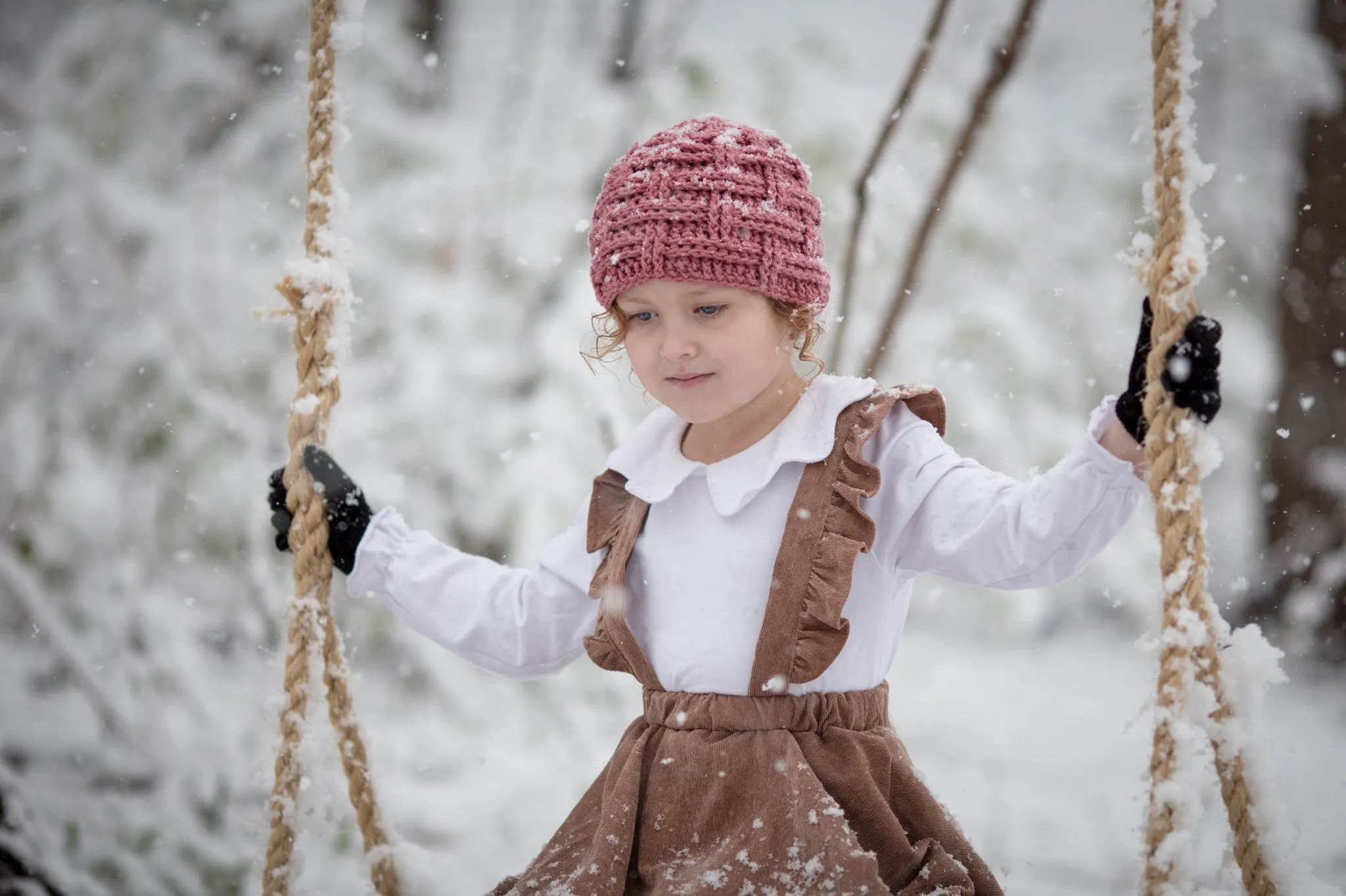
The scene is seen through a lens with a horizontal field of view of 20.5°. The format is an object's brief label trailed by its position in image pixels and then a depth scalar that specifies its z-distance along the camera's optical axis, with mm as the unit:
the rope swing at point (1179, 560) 2575
